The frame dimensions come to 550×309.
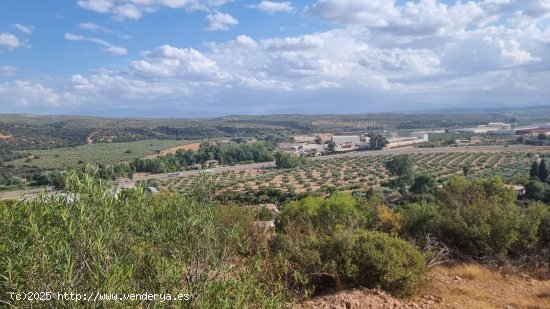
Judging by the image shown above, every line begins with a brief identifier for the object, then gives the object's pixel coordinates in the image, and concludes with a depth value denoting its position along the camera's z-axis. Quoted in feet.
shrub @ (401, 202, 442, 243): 44.65
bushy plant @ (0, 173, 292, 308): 12.33
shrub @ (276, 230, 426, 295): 28.86
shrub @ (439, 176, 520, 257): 40.34
